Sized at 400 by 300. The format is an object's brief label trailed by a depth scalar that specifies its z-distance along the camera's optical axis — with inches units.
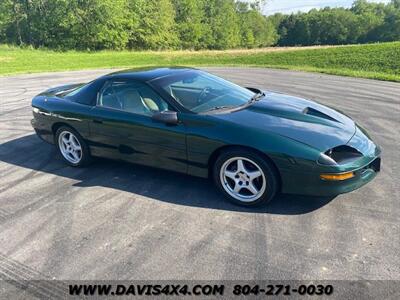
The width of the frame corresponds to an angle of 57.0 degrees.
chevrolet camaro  138.9
